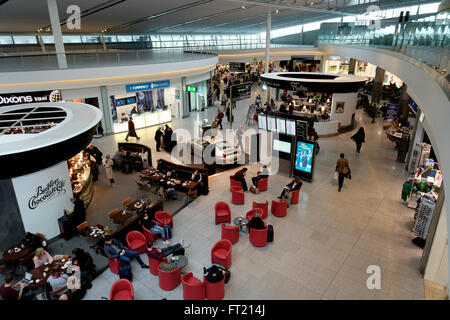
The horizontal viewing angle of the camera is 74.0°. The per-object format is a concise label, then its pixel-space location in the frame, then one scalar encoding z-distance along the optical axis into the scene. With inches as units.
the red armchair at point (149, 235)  331.6
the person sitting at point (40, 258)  276.8
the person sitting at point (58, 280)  254.8
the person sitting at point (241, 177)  437.4
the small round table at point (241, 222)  347.3
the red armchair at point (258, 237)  321.7
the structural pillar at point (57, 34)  530.3
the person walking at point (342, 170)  441.4
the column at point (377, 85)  1018.3
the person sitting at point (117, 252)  281.3
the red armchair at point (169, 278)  264.8
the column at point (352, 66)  1405.0
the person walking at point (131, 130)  664.4
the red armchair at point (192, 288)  249.8
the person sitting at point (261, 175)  446.6
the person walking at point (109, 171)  461.6
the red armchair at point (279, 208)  380.8
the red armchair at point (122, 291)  240.1
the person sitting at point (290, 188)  402.4
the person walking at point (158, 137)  611.1
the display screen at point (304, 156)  461.0
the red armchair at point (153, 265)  283.0
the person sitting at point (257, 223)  324.5
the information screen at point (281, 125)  515.8
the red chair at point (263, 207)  376.2
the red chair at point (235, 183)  438.0
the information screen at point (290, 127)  501.4
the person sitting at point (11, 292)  231.9
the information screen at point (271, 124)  538.0
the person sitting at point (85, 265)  272.2
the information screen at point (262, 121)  566.0
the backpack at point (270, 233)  330.3
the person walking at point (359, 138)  583.8
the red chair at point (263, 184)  446.9
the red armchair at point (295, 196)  410.9
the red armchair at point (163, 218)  346.9
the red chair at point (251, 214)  360.7
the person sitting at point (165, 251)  280.8
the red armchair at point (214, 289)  252.2
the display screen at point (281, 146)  500.1
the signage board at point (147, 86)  699.4
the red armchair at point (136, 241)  315.6
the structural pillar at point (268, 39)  1021.8
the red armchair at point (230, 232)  329.7
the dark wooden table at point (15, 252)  287.7
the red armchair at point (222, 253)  288.0
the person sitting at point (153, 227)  334.6
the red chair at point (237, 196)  410.3
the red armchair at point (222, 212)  366.3
